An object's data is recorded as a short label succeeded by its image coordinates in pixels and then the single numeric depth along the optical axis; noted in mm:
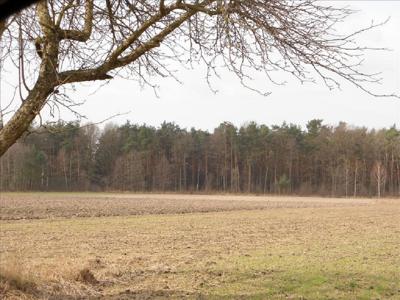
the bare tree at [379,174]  80006
